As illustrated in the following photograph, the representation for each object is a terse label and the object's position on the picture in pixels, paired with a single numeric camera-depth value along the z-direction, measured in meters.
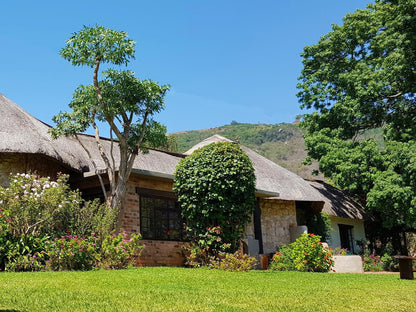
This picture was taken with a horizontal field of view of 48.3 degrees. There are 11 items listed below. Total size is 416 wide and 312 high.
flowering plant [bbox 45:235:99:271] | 9.76
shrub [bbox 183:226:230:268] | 11.90
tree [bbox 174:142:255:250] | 12.02
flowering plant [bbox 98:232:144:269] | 10.31
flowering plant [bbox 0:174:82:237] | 10.16
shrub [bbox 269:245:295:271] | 13.96
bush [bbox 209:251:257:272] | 11.12
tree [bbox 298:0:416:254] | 17.27
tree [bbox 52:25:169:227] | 12.46
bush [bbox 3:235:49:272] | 9.58
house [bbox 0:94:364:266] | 12.75
